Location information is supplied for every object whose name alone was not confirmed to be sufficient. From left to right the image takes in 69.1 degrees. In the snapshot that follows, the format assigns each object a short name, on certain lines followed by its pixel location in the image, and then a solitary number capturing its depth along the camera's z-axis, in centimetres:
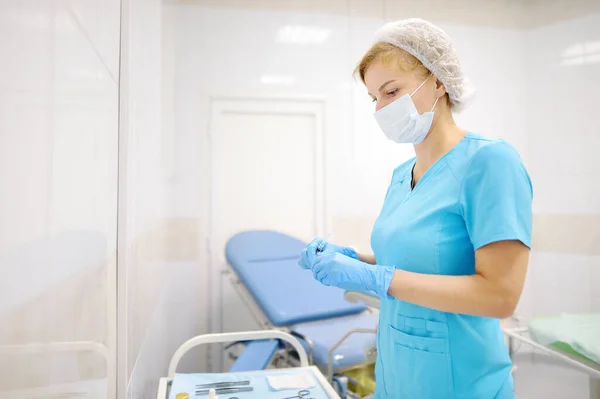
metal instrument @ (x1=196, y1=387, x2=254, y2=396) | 125
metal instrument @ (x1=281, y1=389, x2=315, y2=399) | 122
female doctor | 88
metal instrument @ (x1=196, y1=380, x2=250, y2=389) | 129
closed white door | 312
